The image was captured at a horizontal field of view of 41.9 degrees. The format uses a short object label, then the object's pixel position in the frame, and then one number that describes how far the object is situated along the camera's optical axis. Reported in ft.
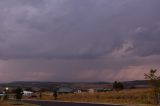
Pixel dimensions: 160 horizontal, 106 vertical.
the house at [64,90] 284.73
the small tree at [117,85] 270.65
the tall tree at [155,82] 103.24
